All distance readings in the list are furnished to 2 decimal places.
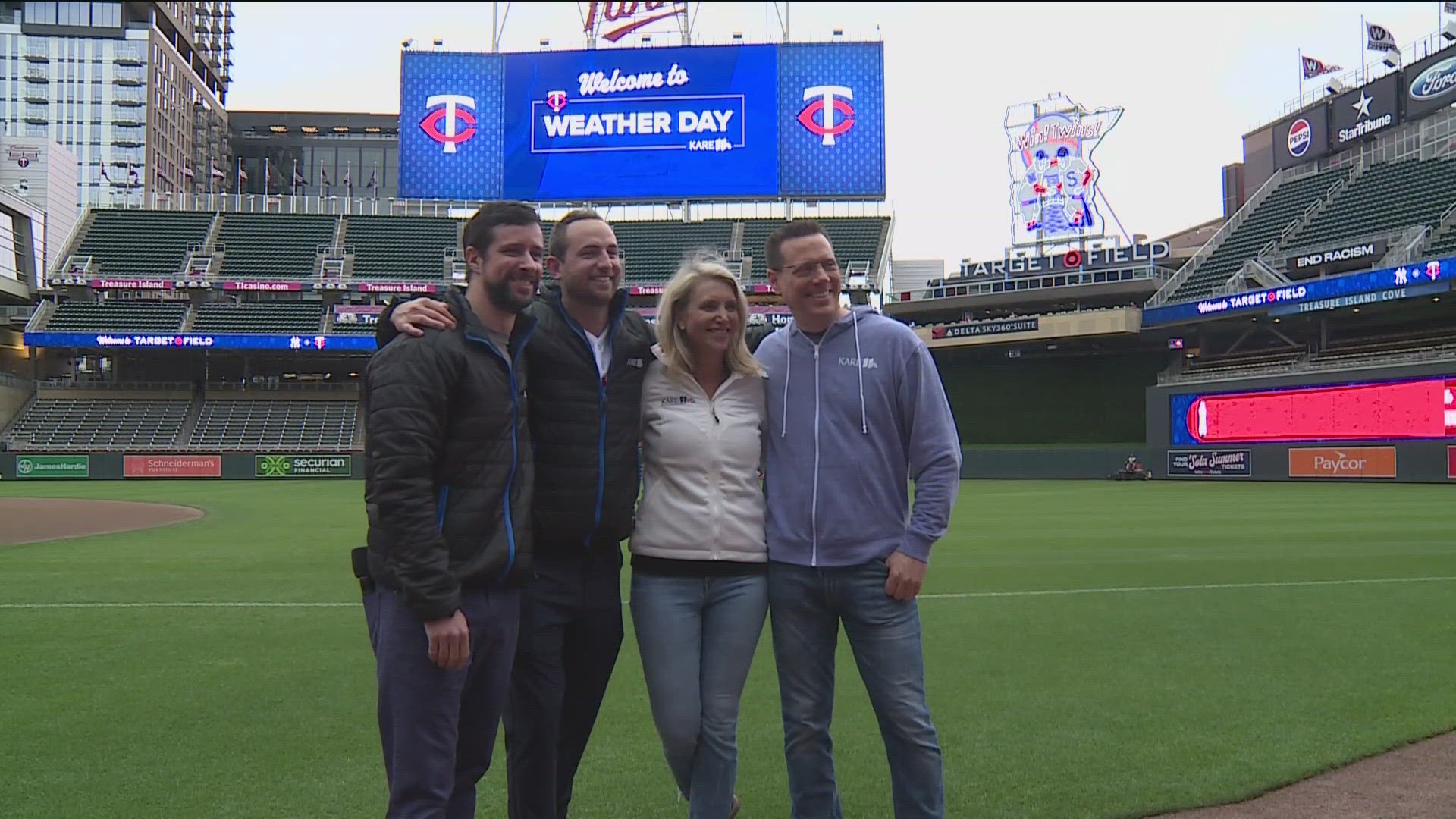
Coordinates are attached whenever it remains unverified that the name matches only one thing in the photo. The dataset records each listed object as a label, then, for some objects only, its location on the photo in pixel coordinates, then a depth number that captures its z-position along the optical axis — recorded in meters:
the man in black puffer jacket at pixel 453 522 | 2.99
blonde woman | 3.54
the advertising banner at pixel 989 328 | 50.15
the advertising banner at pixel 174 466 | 41.47
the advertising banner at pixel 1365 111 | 44.72
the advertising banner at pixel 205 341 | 47.72
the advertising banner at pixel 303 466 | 41.53
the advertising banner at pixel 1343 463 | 30.91
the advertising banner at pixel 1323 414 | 30.73
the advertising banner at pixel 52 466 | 40.19
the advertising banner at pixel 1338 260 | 37.78
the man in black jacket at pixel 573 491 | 3.58
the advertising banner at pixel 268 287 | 52.72
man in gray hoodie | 3.54
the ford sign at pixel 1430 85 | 41.47
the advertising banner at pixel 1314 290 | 33.66
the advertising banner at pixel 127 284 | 51.75
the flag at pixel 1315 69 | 49.28
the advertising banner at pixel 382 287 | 52.47
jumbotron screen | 48.56
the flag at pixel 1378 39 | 45.38
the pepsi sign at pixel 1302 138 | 49.03
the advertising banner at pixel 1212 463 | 34.59
